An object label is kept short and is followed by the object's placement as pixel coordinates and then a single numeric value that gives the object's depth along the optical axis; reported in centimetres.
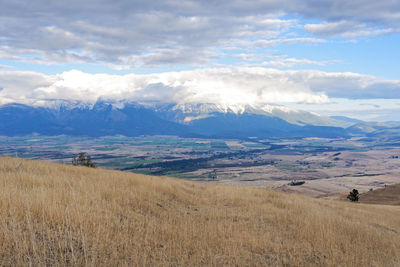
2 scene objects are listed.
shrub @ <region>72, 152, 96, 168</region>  3887
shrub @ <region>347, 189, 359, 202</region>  3832
